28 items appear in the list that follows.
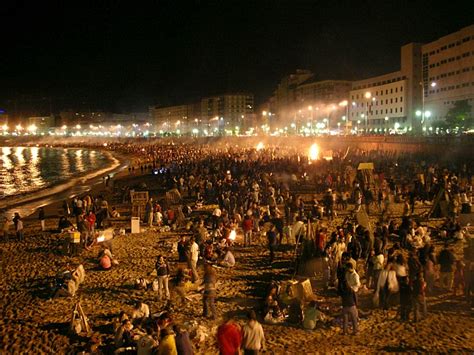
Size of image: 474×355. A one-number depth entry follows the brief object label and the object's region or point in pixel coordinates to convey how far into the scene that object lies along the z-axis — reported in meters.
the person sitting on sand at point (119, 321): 8.44
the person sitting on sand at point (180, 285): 10.04
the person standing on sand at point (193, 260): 11.48
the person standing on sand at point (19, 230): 17.50
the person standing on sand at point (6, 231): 17.55
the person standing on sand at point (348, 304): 8.16
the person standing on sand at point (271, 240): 12.77
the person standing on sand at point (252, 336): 6.69
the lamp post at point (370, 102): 91.94
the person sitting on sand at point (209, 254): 13.27
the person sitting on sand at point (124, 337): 8.05
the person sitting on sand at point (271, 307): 9.16
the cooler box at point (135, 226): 17.27
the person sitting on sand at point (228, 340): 6.43
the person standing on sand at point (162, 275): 10.38
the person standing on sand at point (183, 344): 6.55
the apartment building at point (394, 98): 81.44
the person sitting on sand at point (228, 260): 12.84
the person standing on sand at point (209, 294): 9.16
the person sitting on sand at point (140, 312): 8.88
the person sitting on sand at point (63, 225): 18.61
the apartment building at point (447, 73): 68.16
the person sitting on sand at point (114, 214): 20.84
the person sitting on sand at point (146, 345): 7.34
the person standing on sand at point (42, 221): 19.14
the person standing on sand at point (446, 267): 10.02
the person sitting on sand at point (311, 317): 8.74
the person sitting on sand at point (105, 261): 12.93
